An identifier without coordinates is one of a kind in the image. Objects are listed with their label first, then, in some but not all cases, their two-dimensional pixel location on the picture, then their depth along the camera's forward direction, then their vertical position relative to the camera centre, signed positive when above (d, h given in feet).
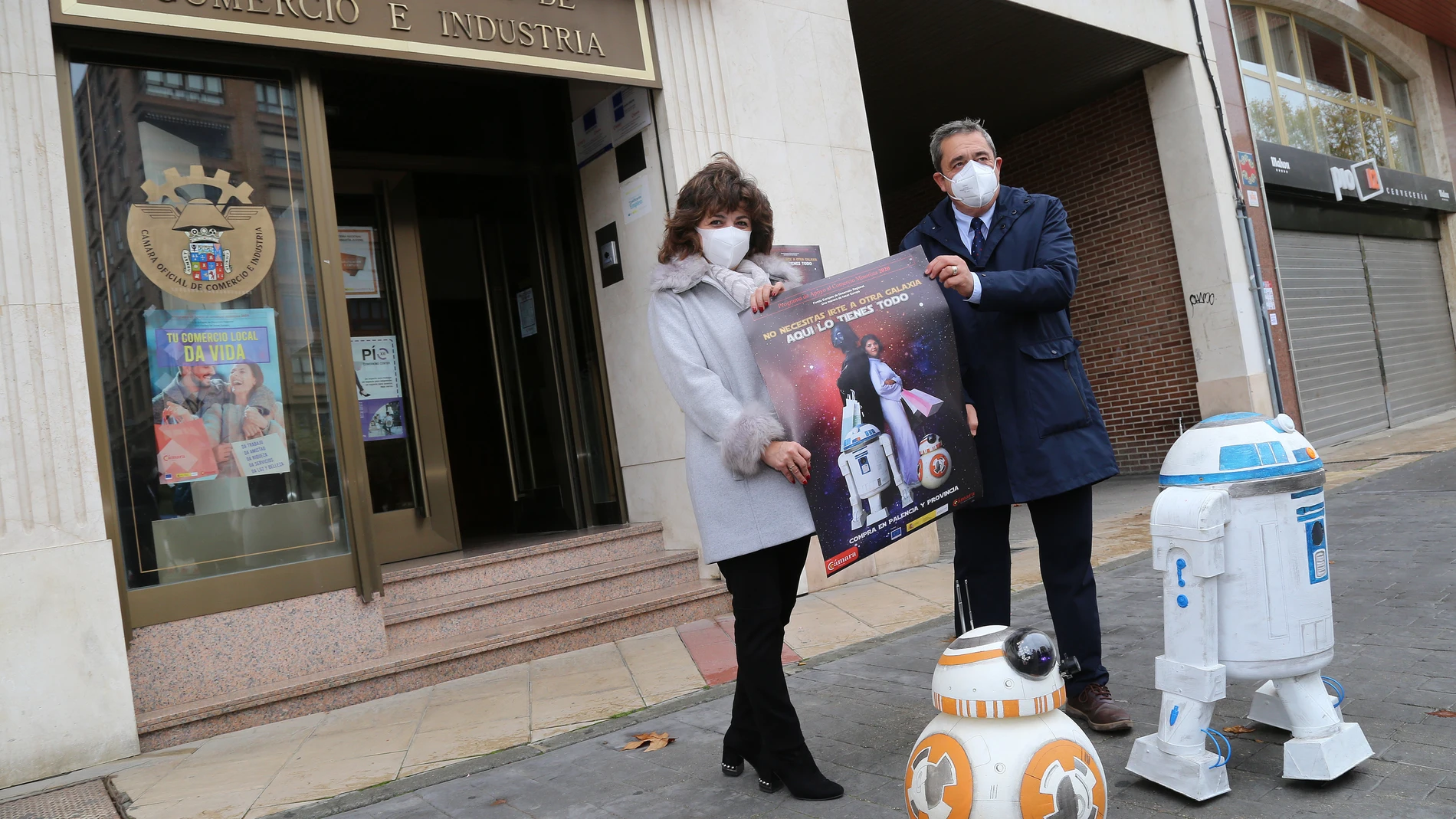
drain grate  10.77 -2.98
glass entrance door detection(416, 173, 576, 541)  22.95 +4.02
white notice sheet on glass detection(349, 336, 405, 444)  21.97 +2.68
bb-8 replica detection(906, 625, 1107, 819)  6.30 -2.29
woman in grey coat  8.79 +0.02
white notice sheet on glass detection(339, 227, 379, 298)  22.08 +5.71
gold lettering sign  14.48 +8.14
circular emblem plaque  14.74 +4.62
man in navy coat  9.53 +0.09
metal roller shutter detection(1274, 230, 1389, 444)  36.37 +1.06
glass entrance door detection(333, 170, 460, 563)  21.95 +3.15
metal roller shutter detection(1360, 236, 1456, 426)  42.55 +1.10
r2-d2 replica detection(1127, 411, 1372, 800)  7.57 -1.79
